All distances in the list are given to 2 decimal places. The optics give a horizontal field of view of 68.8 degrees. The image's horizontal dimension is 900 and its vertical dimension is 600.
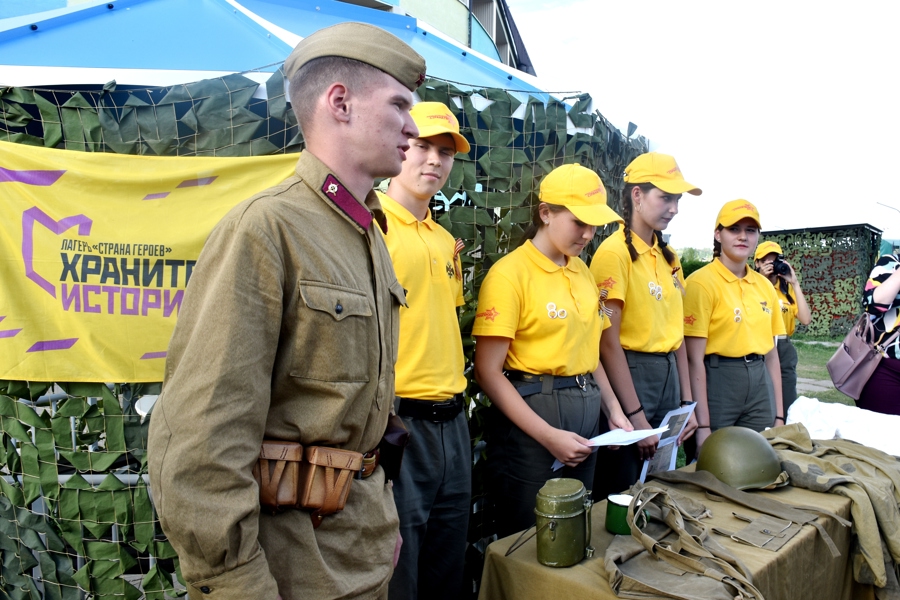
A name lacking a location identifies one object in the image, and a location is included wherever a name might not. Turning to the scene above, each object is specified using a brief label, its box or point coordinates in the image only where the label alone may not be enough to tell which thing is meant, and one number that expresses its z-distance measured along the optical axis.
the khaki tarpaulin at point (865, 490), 2.42
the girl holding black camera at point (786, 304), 5.38
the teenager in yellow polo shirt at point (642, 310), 3.08
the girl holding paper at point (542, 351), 2.57
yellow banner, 2.43
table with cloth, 1.81
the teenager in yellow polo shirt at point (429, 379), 2.24
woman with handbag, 4.05
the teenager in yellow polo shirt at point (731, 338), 3.70
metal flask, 1.84
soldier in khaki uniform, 1.07
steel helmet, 2.48
